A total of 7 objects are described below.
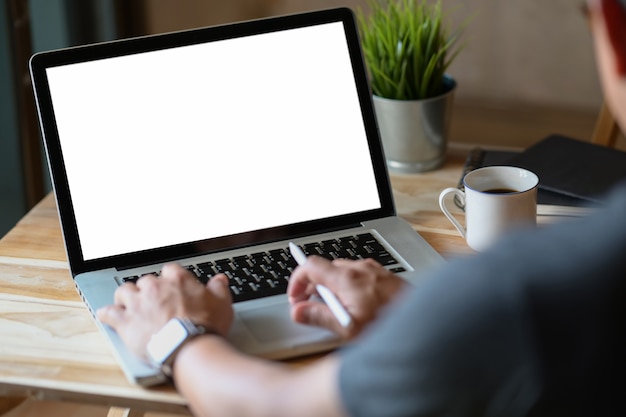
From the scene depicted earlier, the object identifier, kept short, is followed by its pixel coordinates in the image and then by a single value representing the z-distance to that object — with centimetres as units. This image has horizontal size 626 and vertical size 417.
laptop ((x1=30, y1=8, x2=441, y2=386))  131
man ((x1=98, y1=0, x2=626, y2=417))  95
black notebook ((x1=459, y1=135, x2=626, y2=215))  141
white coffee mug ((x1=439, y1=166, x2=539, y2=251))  133
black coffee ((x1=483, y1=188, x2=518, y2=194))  137
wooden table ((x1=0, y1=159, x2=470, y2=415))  118
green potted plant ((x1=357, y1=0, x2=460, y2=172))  149
